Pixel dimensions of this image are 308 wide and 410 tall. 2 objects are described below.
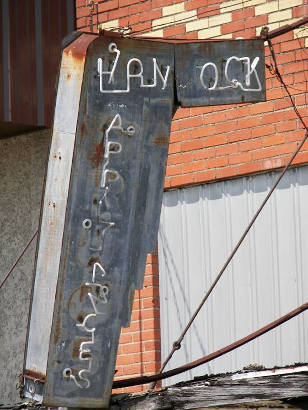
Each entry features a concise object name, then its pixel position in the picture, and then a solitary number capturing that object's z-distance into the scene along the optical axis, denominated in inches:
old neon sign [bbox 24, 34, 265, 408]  471.5
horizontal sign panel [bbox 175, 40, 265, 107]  488.8
